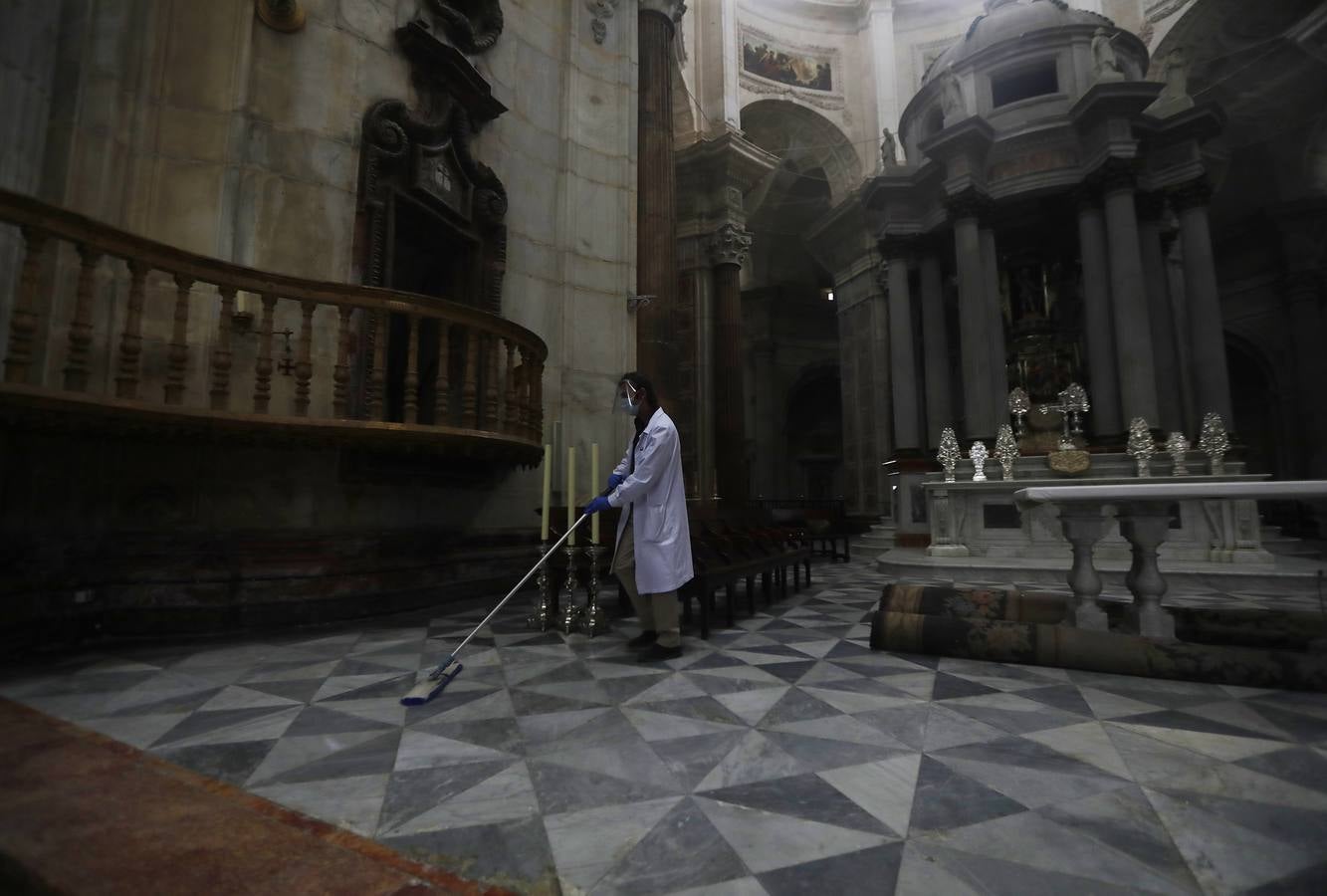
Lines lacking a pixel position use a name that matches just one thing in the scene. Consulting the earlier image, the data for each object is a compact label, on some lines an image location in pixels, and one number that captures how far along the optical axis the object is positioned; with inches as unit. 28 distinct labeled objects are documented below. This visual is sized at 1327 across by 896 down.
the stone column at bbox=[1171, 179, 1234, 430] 446.9
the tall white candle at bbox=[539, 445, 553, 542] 168.9
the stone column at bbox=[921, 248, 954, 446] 506.0
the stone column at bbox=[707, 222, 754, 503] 476.4
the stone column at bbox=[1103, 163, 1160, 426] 416.8
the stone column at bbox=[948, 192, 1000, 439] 452.8
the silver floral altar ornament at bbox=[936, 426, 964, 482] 367.9
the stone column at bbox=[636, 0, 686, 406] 334.3
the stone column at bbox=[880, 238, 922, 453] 521.3
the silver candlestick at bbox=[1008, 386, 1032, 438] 449.4
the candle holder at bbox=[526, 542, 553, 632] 183.9
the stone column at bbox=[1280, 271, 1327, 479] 578.9
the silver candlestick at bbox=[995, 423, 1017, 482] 353.7
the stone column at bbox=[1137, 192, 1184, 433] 450.9
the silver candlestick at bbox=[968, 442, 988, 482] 350.9
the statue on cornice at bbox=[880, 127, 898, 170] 549.0
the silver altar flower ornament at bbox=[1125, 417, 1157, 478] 338.0
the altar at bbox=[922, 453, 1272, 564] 299.6
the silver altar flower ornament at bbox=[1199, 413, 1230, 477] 329.7
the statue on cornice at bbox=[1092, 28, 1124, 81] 449.9
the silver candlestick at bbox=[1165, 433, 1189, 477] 333.4
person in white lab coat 151.8
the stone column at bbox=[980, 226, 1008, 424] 457.7
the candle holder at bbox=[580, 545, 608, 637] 176.1
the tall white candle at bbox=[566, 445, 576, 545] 164.1
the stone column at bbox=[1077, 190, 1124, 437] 442.0
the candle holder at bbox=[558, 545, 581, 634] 175.9
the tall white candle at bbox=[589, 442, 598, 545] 162.9
